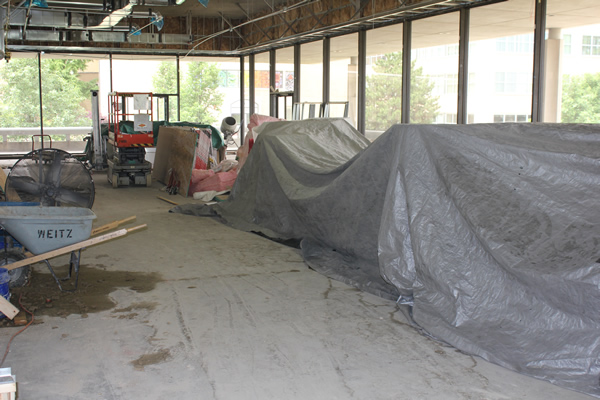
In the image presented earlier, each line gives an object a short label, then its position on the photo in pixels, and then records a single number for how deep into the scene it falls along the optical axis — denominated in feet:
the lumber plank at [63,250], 13.66
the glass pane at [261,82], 54.03
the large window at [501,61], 25.40
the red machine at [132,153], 37.09
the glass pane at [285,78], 48.11
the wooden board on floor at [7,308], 12.23
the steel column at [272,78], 50.49
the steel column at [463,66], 28.48
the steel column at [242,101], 59.21
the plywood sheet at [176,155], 34.04
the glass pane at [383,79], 33.73
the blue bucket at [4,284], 12.87
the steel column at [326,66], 41.46
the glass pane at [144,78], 59.30
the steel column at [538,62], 24.35
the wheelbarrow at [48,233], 13.73
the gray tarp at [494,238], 10.34
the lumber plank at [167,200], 30.54
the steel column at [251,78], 57.00
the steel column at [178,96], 56.39
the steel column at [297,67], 45.67
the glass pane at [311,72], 43.37
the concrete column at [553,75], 24.32
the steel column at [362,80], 36.86
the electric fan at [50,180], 18.92
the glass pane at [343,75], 38.32
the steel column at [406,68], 32.53
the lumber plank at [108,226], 15.36
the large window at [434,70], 29.73
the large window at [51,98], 69.72
